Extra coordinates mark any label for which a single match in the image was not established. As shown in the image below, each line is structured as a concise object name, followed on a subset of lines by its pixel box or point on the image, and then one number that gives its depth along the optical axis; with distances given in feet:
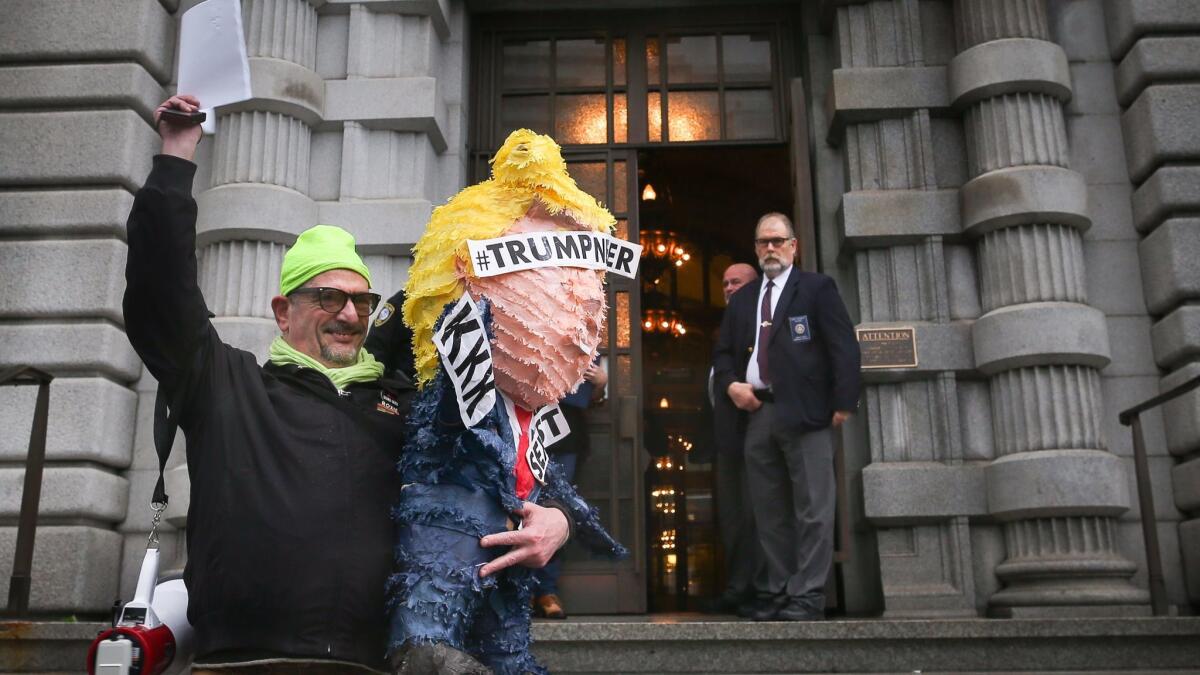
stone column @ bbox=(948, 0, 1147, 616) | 19.93
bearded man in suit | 19.19
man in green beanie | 7.43
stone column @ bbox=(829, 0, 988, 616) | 21.02
